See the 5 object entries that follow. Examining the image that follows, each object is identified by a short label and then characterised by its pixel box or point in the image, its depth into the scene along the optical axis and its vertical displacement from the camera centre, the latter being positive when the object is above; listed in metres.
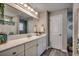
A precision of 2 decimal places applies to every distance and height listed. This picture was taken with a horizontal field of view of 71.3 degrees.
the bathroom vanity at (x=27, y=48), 0.81 -0.40
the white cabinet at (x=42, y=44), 1.75 -0.52
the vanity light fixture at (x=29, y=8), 1.53 +0.62
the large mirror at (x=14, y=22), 1.15 +0.15
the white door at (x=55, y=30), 1.59 -0.06
